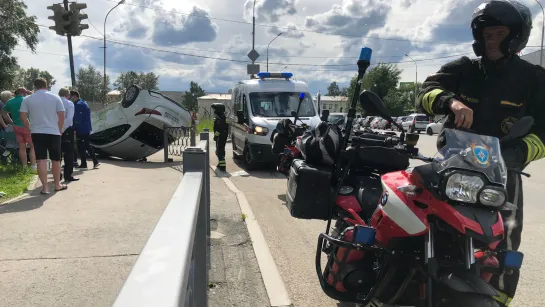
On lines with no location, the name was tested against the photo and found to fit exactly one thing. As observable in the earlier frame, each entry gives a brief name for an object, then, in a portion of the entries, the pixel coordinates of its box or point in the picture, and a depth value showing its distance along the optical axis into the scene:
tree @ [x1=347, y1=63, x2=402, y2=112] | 64.38
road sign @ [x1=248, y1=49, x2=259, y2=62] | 22.34
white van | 10.48
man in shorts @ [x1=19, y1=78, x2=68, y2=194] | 6.64
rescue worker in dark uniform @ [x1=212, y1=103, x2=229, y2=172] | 10.95
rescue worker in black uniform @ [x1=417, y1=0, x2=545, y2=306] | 2.52
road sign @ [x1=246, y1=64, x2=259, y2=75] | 21.52
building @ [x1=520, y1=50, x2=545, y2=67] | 37.75
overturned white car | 11.24
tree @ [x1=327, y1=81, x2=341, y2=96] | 141.25
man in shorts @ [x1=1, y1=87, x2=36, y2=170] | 8.58
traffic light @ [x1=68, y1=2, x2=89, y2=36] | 11.03
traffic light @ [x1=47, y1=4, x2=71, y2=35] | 10.96
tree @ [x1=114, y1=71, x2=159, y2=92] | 95.28
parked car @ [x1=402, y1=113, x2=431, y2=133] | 35.11
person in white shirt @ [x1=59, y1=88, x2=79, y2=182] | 8.21
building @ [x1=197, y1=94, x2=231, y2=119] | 99.94
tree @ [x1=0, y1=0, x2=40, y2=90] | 23.33
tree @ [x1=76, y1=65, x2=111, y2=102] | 92.33
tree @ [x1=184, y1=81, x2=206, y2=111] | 109.62
